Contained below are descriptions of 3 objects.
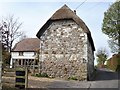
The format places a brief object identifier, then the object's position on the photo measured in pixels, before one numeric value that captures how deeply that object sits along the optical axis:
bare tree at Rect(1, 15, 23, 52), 25.74
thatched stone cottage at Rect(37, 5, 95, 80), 11.36
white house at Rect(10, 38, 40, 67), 23.47
